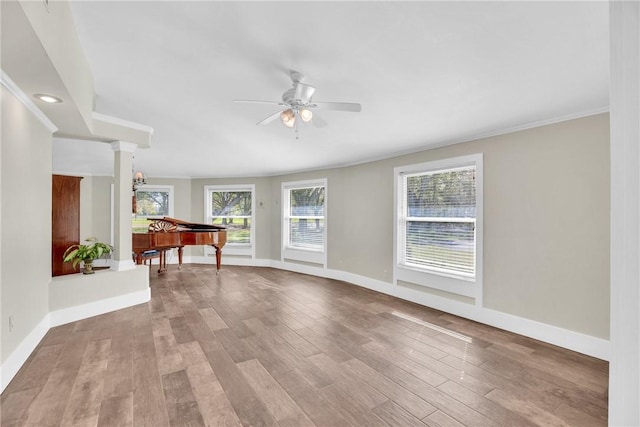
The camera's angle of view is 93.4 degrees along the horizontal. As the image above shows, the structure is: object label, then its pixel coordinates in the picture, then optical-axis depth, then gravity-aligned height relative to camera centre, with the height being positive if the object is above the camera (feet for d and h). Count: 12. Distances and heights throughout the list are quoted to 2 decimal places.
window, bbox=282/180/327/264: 19.98 -0.50
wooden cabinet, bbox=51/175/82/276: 14.61 -0.21
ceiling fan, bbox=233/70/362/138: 7.88 +3.00
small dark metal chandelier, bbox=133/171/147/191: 18.93 +2.21
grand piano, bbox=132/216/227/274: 15.80 -1.35
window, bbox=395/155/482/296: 12.21 -0.41
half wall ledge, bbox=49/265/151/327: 10.94 -3.21
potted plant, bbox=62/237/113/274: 11.71 -1.61
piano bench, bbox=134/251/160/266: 18.80 -2.67
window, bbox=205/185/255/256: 23.72 +0.08
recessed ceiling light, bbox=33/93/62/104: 7.69 +3.00
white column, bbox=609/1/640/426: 2.44 +0.00
